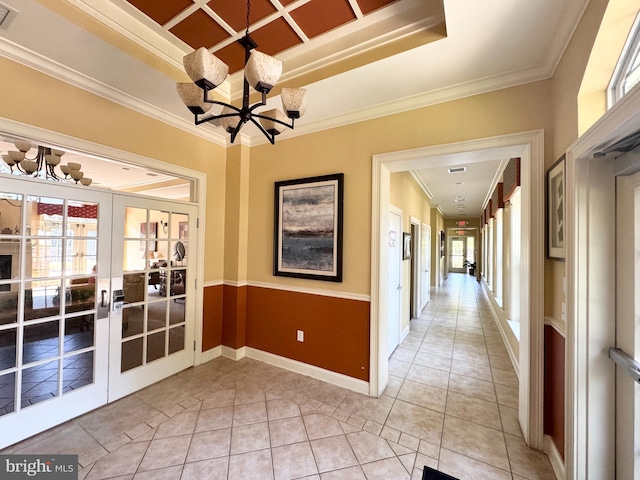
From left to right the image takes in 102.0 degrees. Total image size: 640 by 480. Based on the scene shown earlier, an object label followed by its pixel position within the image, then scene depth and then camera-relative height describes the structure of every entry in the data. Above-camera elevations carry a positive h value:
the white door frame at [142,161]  1.95 +0.80
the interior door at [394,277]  3.67 -0.48
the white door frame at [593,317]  1.46 -0.40
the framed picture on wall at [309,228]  2.87 +0.19
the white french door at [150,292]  2.56 -0.56
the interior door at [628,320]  1.33 -0.39
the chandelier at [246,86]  1.32 +0.89
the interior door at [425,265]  6.16 -0.50
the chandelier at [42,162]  2.63 +0.86
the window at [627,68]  1.29 +0.96
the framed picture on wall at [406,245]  4.43 +0.00
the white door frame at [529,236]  1.98 +0.08
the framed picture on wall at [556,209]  1.68 +0.26
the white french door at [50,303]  1.96 -0.53
